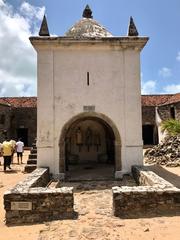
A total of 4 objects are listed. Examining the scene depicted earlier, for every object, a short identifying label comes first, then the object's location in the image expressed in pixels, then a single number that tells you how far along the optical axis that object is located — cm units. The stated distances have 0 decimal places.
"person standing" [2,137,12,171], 866
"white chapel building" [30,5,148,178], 695
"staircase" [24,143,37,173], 833
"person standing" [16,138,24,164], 1036
